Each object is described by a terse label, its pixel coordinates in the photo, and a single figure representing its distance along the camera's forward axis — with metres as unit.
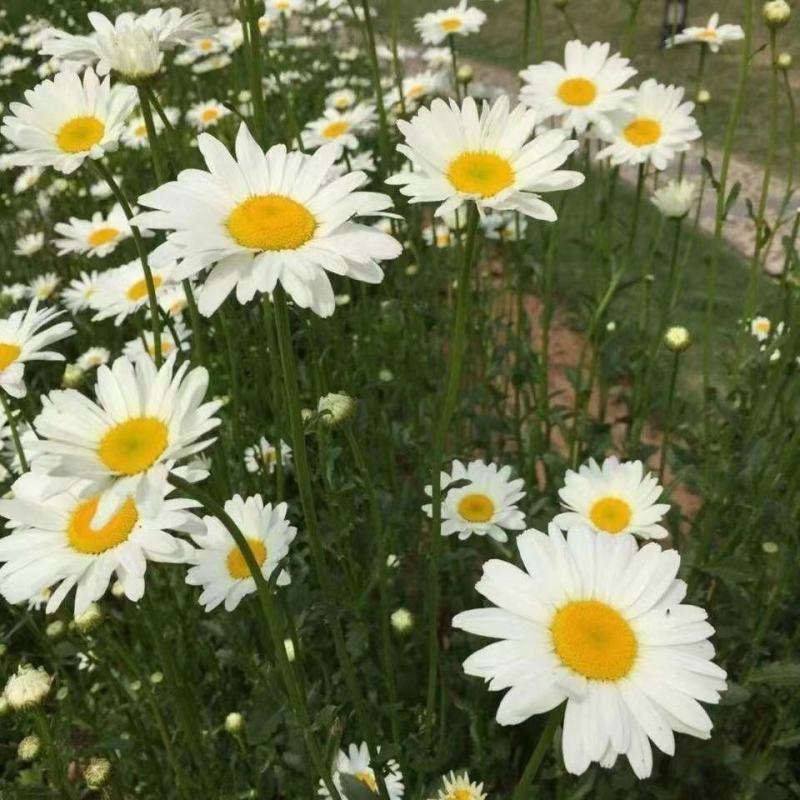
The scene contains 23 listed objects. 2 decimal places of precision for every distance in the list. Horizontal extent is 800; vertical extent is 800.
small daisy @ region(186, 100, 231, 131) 0.87
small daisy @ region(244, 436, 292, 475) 0.43
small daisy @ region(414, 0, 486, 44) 0.59
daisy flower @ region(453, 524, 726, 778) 0.19
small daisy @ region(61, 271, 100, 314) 0.57
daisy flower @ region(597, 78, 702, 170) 0.43
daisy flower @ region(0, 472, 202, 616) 0.21
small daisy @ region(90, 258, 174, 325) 0.47
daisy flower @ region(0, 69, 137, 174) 0.32
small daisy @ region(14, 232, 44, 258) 0.74
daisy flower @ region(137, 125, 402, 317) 0.21
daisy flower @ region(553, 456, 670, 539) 0.36
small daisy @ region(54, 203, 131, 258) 0.54
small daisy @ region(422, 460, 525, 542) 0.39
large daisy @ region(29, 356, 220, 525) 0.19
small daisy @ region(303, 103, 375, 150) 0.59
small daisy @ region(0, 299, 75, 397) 0.33
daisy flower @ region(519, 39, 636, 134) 0.42
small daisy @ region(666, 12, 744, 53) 0.51
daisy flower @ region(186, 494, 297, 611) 0.31
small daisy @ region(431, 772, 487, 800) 0.32
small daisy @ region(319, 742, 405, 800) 0.34
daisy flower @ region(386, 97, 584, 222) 0.25
